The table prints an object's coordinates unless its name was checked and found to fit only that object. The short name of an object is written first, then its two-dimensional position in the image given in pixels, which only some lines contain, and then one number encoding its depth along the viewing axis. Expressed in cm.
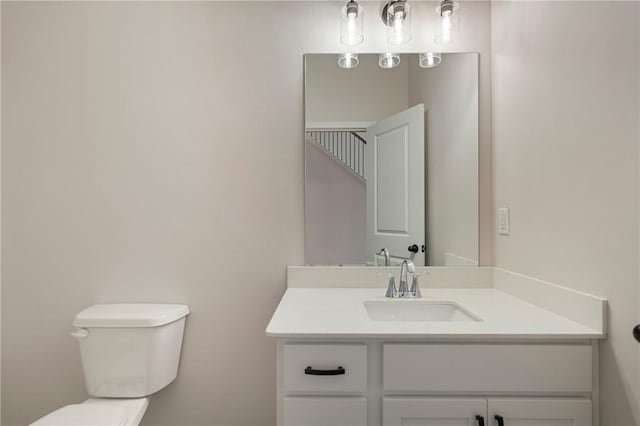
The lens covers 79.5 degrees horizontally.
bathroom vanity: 106
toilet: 154
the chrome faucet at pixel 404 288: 153
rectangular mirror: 172
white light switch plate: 158
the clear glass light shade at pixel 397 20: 159
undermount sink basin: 147
